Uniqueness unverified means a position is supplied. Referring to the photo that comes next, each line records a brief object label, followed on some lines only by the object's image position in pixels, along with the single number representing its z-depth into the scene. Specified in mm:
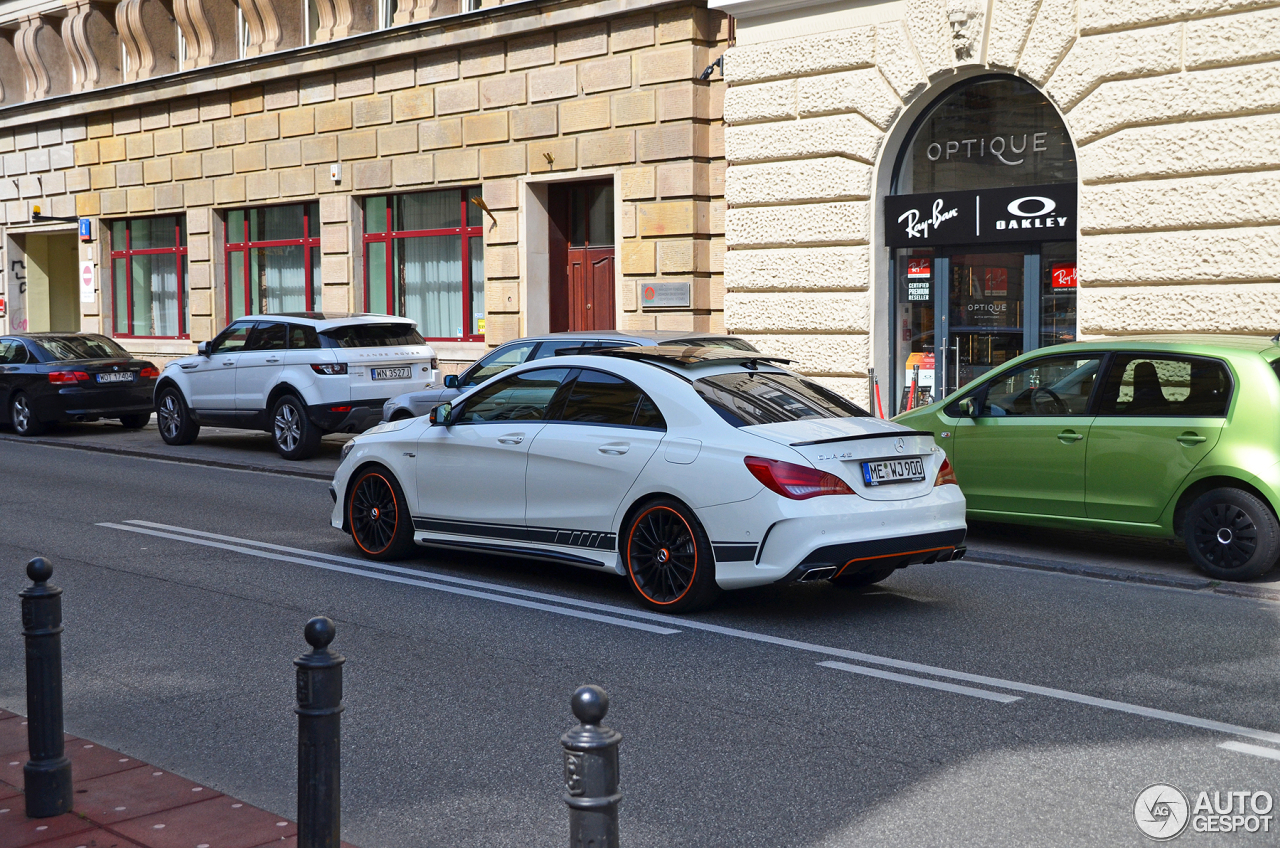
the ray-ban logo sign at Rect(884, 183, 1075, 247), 14383
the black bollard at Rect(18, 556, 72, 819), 4500
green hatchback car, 8797
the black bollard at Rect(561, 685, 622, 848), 2984
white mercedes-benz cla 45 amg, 7230
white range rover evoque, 16406
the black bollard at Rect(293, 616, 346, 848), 3666
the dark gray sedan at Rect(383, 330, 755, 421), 10211
